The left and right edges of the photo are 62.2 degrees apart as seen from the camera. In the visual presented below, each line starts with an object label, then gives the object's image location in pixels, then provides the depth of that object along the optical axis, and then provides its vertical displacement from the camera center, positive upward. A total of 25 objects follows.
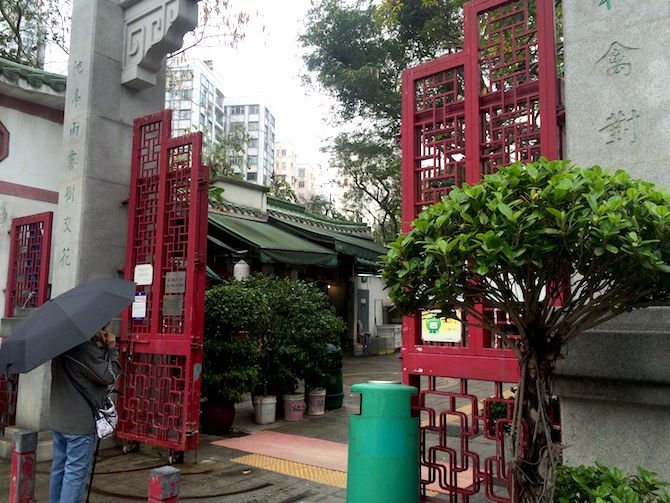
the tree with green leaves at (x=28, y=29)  13.84 +7.41
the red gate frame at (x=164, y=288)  5.89 +0.33
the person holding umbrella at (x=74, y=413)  4.04 -0.70
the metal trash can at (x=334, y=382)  9.15 -1.06
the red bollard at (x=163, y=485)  2.96 -0.89
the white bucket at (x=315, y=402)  9.04 -1.33
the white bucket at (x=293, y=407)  8.61 -1.35
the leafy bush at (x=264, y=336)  7.66 -0.24
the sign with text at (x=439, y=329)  4.45 -0.06
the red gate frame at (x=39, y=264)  6.89 +0.73
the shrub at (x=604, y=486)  2.64 -0.82
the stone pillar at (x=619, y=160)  3.41 +1.10
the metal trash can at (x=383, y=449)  3.93 -0.92
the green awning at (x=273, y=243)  11.91 +1.76
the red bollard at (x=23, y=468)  4.08 -1.12
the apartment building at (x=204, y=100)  59.78 +25.02
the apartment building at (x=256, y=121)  71.25 +26.12
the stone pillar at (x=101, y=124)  6.57 +2.39
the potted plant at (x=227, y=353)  7.55 -0.47
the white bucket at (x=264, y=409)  8.29 -1.33
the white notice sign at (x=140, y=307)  6.44 +0.12
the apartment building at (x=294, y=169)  83.06 +23.07
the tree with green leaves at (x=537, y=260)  2.50 +0.30
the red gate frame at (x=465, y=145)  4.07 +1.41
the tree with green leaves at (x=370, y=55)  13.29 +7.10
